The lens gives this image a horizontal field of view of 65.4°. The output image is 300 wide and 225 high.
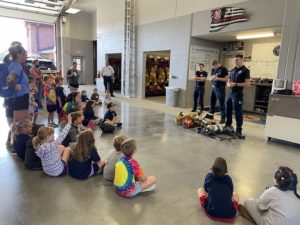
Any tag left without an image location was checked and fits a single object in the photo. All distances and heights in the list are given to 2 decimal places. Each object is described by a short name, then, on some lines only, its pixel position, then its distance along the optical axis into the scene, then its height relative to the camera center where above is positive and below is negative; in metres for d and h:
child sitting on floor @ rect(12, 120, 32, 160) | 3.17 -0.90
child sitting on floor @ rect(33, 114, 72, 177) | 2.69 -0.98
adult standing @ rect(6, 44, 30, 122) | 3.41 -0.28
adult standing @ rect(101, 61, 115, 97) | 10.69 -0.24
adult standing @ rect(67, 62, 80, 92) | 8.98 -0.29
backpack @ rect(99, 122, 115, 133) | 4.96 -1.20
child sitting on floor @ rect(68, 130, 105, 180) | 2.69 -1.06
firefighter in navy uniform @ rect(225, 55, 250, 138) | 4.85 -0.23
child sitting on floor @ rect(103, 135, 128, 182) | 2.80 -1.04
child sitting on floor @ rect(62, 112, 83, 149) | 3.54 -1.10
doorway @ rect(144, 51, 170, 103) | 11.64 -0.10
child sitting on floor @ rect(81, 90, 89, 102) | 7.20 -0.81
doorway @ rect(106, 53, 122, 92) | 13.88 +0.29
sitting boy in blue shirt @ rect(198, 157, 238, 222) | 2.10 -1.08
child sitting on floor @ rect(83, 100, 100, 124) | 5.22 -0.95
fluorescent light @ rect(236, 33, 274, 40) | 7.05 +1.24
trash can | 8.65 -0.85
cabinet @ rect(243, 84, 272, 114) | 7.92 -0.74
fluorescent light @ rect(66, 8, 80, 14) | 13.42 +3.39
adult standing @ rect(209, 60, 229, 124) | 5.95 -0.20
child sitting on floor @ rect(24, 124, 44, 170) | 3.04 -1.17
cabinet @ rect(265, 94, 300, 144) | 4.35 -0.79
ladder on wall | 10.44 +0.96
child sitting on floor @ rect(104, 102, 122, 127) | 5.34 -1.08
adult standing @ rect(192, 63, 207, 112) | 7.41 -0.36
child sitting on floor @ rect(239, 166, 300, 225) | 1.82 -0.98
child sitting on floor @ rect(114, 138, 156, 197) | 2.45 -1.08
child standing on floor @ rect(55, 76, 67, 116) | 5.18 -0.57
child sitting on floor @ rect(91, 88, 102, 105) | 7.37 -0.83
